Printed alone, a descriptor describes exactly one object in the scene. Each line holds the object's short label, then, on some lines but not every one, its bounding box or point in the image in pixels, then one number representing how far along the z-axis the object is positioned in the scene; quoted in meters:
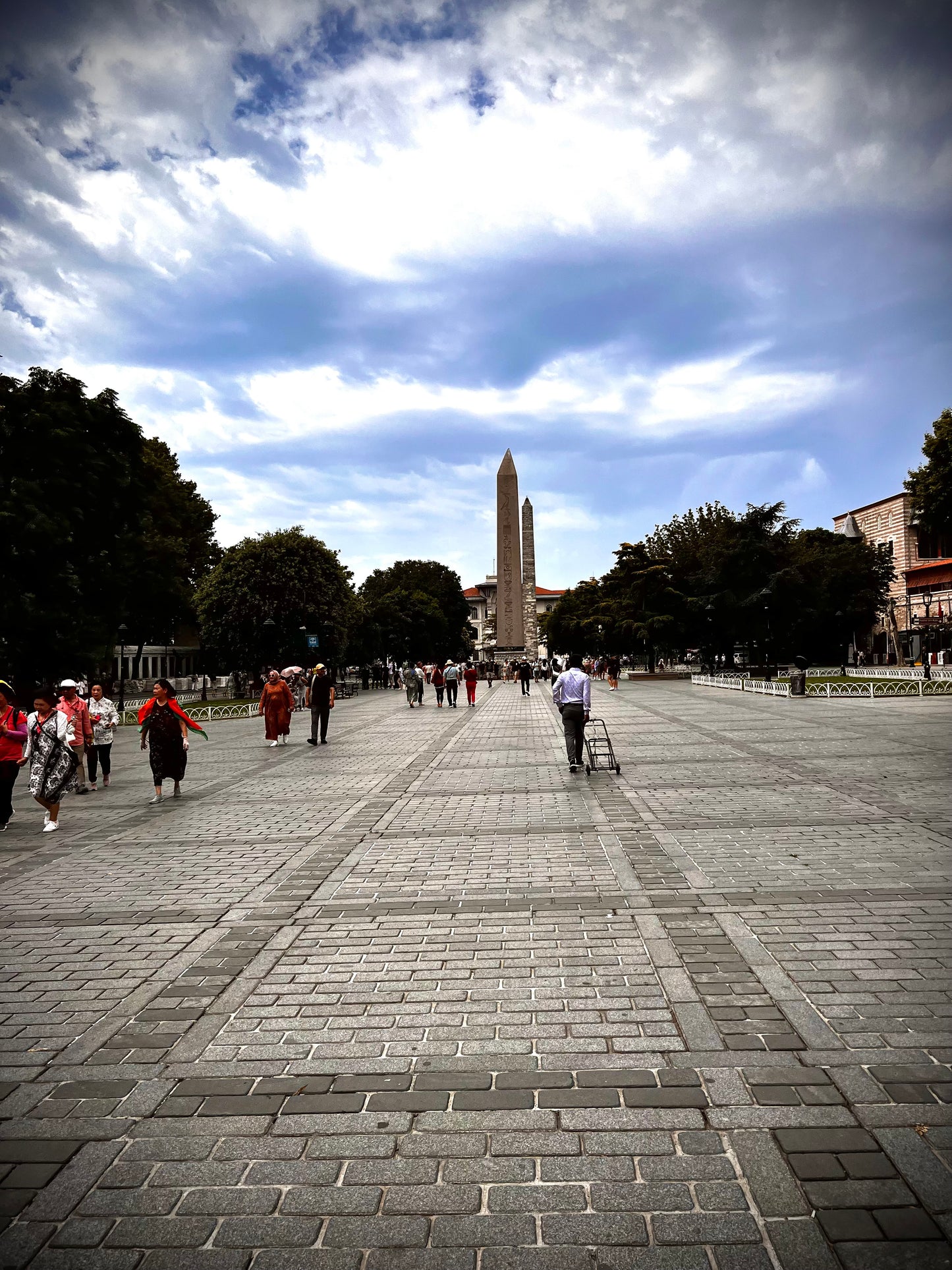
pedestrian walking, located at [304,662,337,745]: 17.72
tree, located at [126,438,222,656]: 45.47
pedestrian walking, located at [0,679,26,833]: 9.27
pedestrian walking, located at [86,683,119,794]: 12.39
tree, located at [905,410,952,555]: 30.42
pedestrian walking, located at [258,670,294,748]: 17.52
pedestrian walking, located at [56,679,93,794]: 10.61
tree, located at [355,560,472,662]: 60.97
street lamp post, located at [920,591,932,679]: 32.28
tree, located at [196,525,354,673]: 39.44
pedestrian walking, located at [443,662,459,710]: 30.72
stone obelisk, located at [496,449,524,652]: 61.41
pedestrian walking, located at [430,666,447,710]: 31.14
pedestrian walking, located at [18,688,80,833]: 9.07
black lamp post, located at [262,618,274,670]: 33.03
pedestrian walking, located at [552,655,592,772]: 11.88
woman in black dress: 10.68
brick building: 61.41
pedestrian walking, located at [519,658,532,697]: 37.91
